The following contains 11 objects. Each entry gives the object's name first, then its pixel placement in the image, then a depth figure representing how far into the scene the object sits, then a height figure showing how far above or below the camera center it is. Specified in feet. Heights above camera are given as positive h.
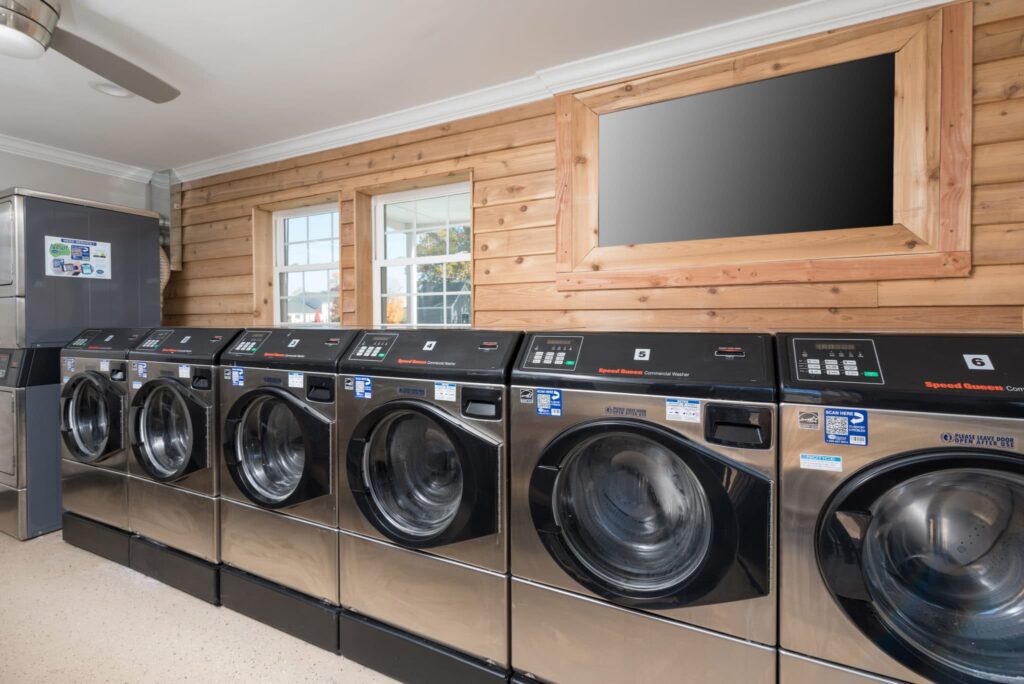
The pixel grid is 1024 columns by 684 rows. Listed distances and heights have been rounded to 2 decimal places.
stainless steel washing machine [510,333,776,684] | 4.38 -1.68
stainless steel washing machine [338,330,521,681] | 5.56 -2.02
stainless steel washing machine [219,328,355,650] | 6.70 -2.03
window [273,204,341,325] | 12.43 +1.59
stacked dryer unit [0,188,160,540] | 9.98 +0.15
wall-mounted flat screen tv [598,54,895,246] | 6.77 +2.49
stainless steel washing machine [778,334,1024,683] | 3.77 -1.43
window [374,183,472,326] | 10.62 +1.57
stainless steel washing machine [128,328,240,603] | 7.77 -2.06
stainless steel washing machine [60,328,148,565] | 9.01 -1.98
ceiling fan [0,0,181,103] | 5.50 +3.27
